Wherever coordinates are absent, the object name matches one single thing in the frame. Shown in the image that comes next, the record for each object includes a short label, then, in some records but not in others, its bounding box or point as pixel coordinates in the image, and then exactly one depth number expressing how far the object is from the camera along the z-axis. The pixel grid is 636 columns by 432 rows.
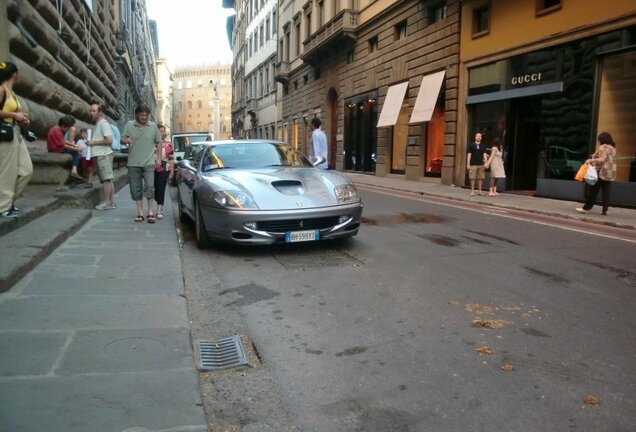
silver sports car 6.00
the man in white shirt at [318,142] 11.76
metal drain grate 3.20
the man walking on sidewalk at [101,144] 8.87
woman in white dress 14.88
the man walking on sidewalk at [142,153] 8.09
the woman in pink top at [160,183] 8.51
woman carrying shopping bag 10.76
